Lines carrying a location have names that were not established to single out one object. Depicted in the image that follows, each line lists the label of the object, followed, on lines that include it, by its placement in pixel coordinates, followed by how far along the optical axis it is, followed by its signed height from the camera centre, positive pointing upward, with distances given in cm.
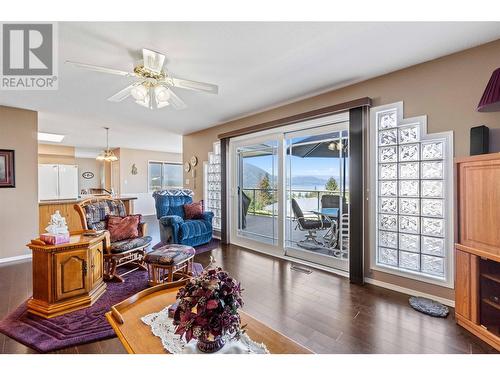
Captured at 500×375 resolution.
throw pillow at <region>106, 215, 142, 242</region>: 312 -53
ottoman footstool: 266 -86
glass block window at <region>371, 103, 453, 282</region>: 239 -9
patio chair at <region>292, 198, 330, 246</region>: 389 -58
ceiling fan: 216 +99
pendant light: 643 +86
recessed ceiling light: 603 +136
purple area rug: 178 -115
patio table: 368 -55
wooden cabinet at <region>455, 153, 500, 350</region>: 176 -49
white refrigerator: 609 +16
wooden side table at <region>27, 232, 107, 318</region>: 214 -83
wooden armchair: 287 -69
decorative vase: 105 -70
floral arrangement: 100 -52
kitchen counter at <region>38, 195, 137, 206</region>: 439 -26
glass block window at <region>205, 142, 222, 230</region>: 519 +5
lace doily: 107 -74
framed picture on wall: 373 +30
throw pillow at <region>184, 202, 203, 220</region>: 471 -48
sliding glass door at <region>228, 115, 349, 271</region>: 343 -6
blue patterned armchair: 412 -63
